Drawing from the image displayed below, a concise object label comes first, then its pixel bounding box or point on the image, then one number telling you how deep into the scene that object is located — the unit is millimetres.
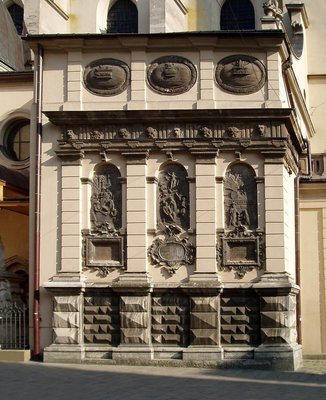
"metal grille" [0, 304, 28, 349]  23125
